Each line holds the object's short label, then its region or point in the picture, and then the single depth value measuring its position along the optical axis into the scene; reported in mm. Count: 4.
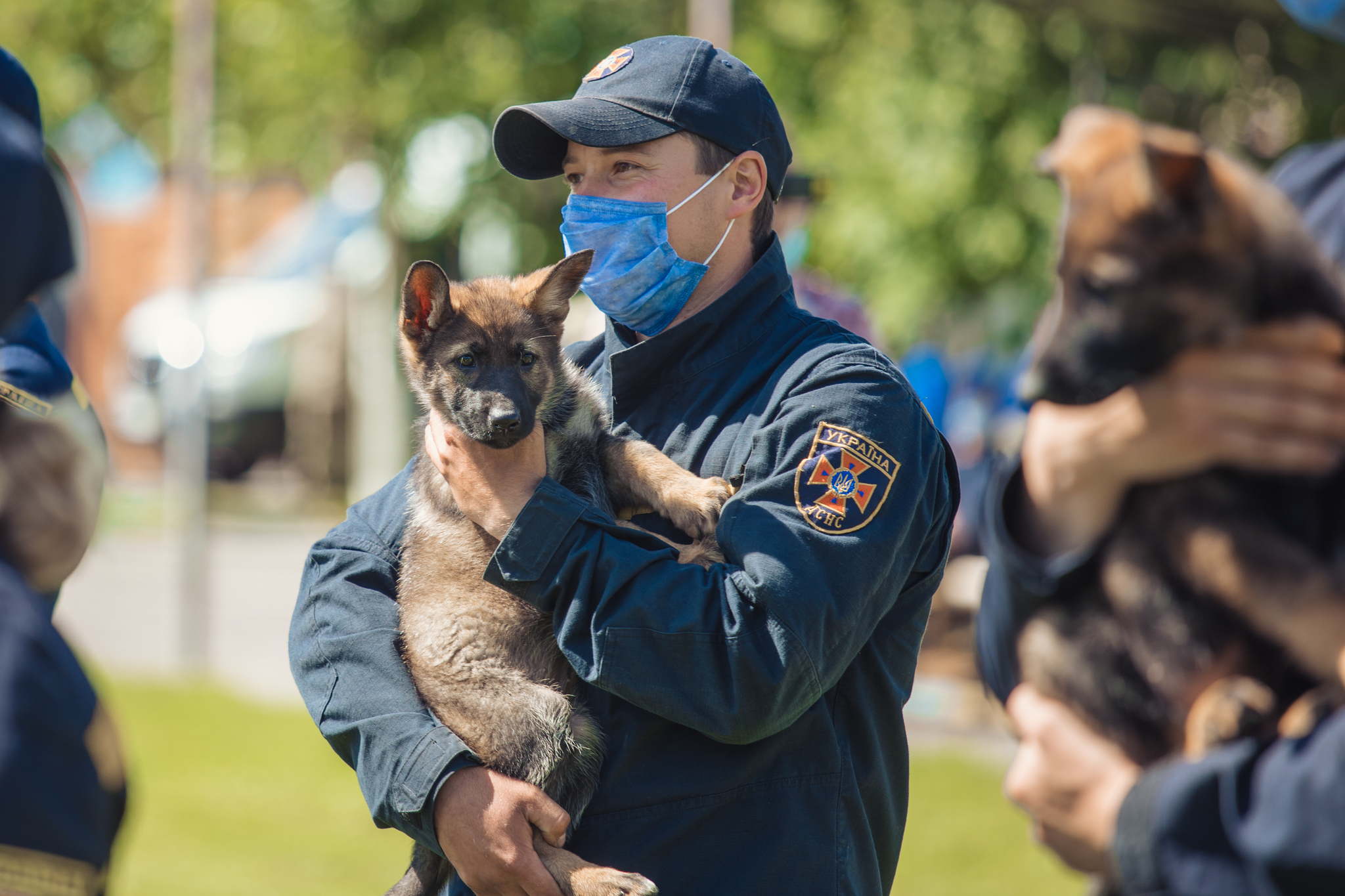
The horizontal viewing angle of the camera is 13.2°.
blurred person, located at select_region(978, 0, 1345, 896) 4420
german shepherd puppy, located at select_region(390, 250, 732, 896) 4869
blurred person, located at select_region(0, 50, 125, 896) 4478
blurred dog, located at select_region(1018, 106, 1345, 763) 4486
